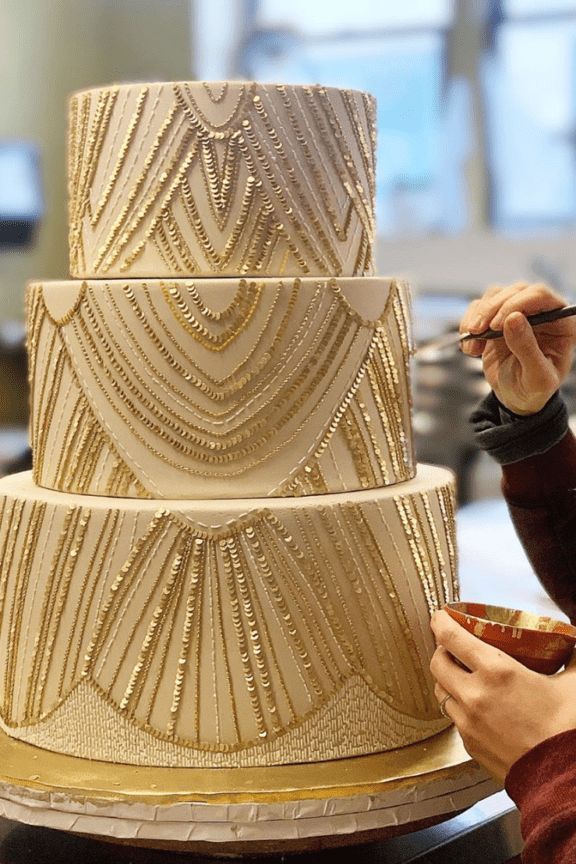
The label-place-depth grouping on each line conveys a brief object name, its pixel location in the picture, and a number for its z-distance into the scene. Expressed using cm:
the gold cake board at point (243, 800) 102
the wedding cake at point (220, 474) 114
